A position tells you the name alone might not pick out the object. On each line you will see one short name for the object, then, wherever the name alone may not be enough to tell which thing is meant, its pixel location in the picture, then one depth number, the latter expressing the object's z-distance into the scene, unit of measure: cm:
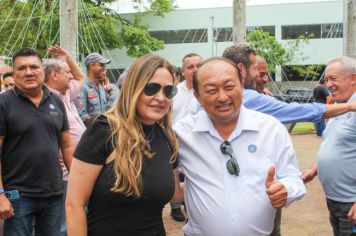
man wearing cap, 568
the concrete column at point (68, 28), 790
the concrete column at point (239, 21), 1007
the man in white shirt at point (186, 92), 544
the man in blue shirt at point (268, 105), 326
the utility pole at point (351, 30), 1009
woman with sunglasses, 215
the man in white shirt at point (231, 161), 226
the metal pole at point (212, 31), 3886
